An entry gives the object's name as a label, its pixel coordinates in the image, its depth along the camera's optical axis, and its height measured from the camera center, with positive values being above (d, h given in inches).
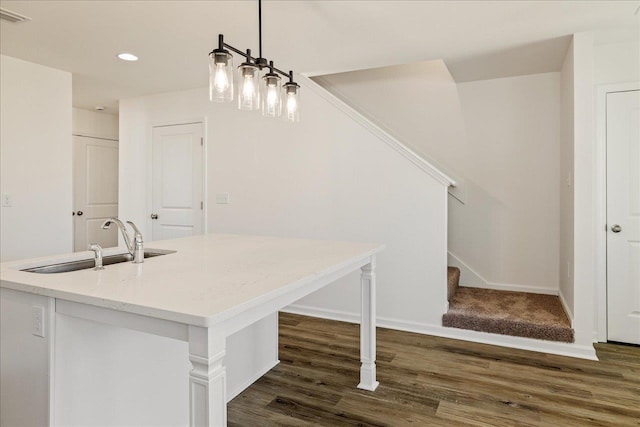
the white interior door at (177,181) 177.9 +14.7
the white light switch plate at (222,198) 169.2 +6.3
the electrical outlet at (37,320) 54.2 -15.2
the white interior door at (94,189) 211.3 +13.1
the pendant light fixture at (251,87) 70.1 +25.2
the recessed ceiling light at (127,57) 130.5 +53.0
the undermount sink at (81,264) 69.5 -10.0
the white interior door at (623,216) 120.3 -0.9
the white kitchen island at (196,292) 43.1 -10.5
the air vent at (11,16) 99.8 +51.4
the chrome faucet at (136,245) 71.2 -6.0
